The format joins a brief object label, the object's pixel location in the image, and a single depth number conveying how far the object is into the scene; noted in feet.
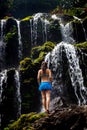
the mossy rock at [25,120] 24.71
